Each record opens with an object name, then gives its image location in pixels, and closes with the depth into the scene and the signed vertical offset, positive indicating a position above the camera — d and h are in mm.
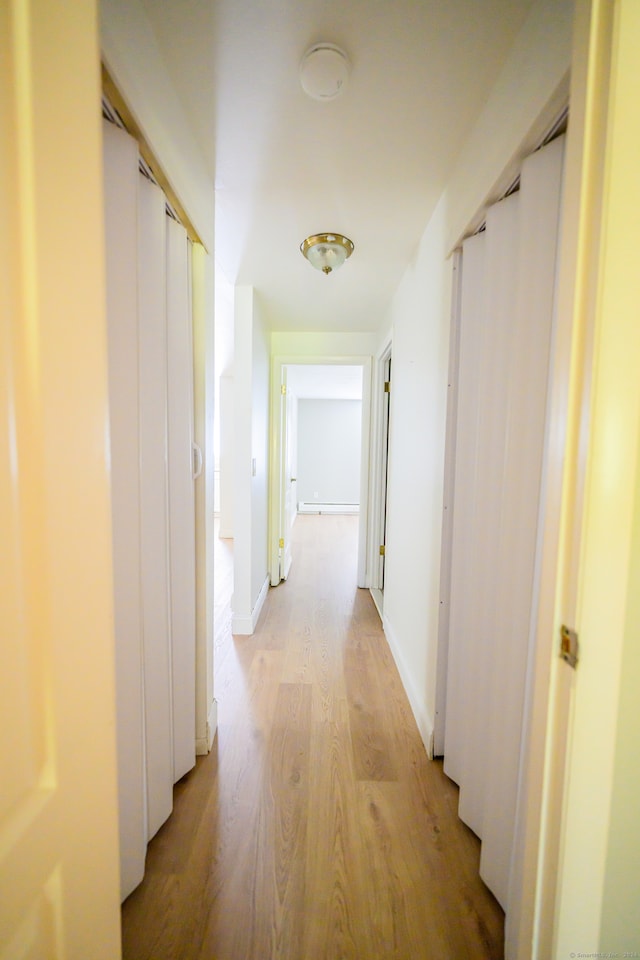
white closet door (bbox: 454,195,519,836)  1086 -64
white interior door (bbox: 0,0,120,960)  422 -64
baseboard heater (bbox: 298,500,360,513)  7648 -1151
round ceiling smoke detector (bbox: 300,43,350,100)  983 +1049
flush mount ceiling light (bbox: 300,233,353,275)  1885 +1052
